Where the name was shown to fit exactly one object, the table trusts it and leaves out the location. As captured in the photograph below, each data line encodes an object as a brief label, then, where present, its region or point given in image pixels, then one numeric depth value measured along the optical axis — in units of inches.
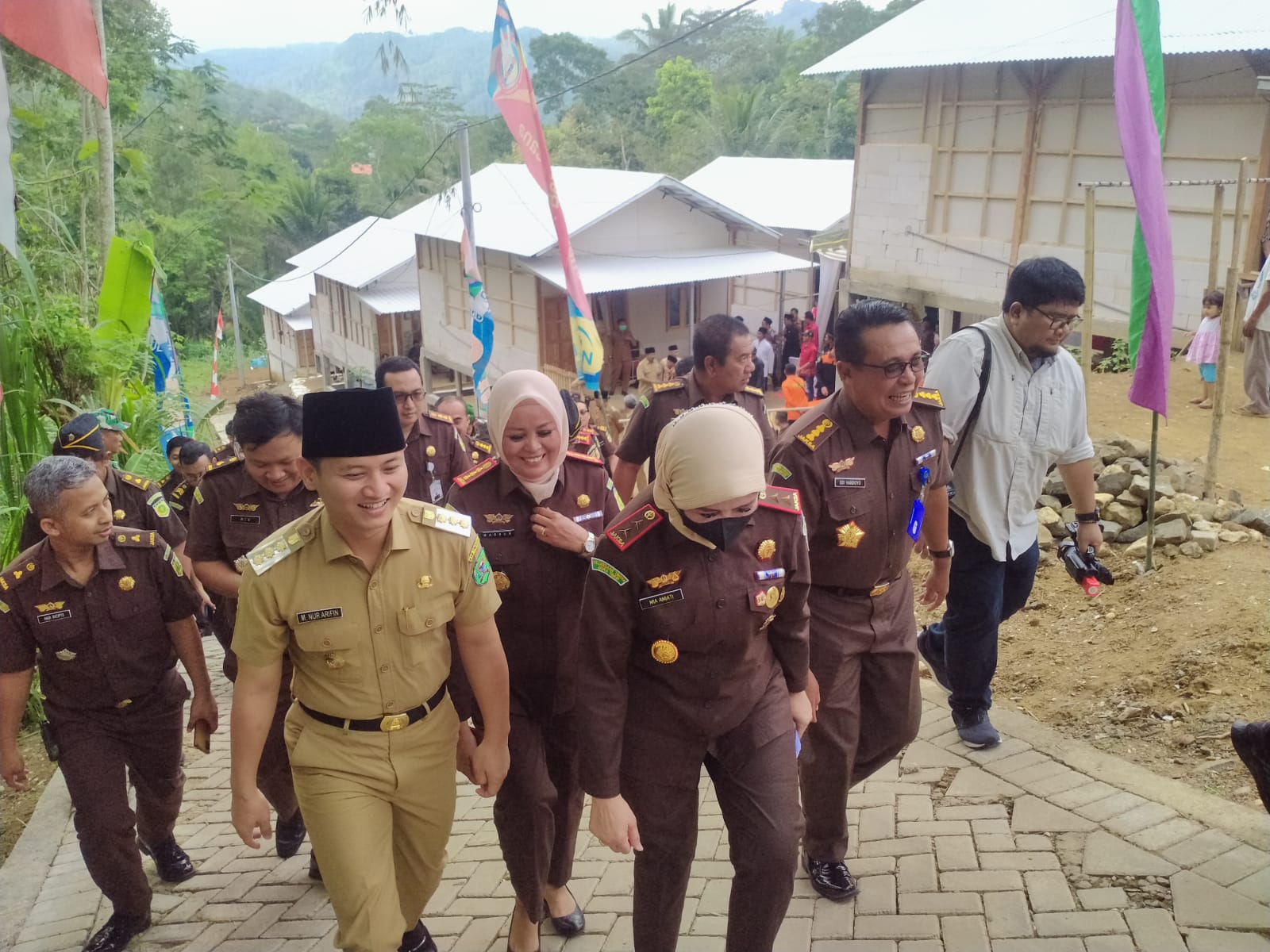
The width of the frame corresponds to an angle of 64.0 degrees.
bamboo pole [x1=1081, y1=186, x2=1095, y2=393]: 222.7
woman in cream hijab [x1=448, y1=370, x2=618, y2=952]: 124.1
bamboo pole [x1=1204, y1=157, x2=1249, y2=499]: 221.0
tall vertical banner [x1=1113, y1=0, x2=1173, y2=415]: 198.8
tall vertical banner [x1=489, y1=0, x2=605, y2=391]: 355.9
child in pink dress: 381.1
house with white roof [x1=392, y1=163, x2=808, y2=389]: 749.3
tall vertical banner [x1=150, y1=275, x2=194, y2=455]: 362.6
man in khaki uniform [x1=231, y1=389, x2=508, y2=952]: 103.3
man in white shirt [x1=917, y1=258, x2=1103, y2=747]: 150.1
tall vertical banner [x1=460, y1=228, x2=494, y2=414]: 462.9
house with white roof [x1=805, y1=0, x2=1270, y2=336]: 462.3
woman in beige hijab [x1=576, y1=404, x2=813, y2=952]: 102.4
